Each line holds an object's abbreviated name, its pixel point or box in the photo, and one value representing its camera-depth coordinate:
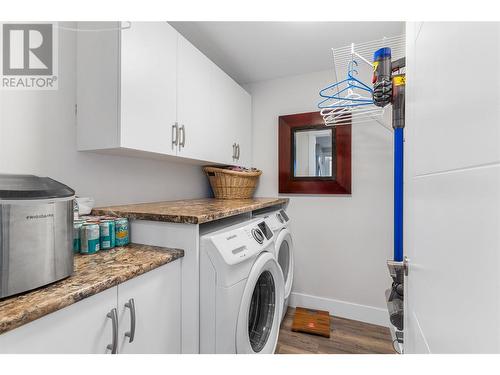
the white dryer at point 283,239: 1.73
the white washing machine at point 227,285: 1.03
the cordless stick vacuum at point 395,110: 0.78
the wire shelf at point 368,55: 1.32
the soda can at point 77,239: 0.98
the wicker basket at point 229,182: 2.04
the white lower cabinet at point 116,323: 0.58
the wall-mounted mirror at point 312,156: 2.14
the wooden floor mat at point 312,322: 1.88
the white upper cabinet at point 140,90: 1.11
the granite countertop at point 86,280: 0.55
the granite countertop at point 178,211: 1.06
